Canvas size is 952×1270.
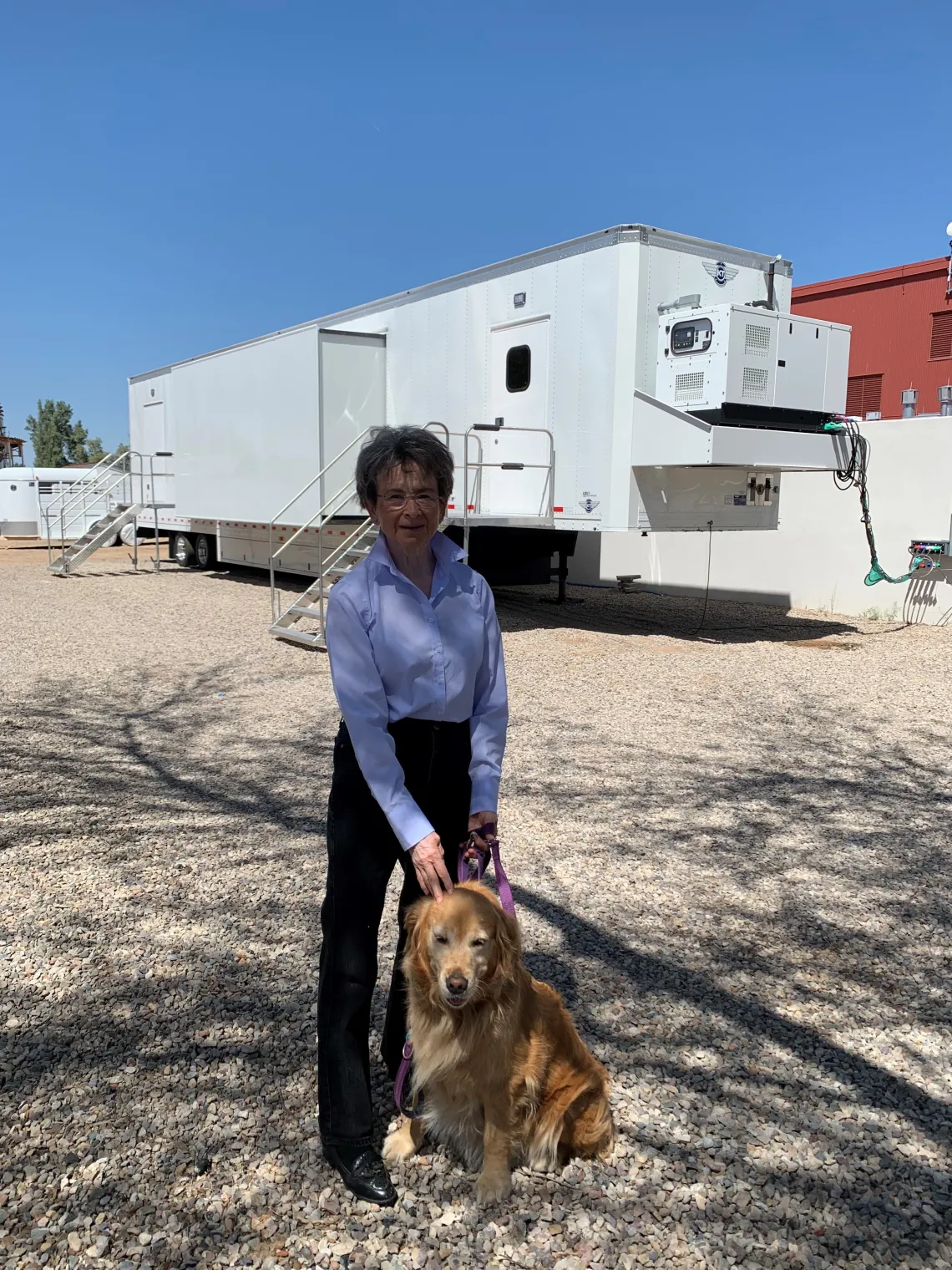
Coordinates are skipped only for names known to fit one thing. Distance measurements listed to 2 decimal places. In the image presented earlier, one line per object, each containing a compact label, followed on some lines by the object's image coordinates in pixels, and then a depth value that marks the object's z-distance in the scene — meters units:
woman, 2.13
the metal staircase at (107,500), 17.41
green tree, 69.69
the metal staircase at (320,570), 9.84
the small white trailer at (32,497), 23.47
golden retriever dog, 2.01
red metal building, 19.06
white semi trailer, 9.06
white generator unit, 8.84
